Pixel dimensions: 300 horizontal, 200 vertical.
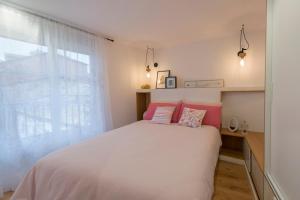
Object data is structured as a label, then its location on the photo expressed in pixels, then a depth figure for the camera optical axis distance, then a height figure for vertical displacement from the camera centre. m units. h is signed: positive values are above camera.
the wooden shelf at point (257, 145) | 1.65 -0.67
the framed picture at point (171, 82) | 3.55 +0.23
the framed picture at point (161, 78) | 3.72 +0.33
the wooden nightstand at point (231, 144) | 2.79 -0.95
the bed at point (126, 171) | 1.04 -0.56
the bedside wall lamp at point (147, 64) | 3.83 +0.66
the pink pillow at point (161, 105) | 2.95 -0.32
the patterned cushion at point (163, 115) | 2.85 -0.37
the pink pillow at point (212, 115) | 2.68 -0.37
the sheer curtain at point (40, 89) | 1.94 +0.09
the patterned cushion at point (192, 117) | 2.61 -0.40
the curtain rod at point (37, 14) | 1.89 +1.03
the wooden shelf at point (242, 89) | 2.71 +0.04
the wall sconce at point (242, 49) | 2.81 +0.72
